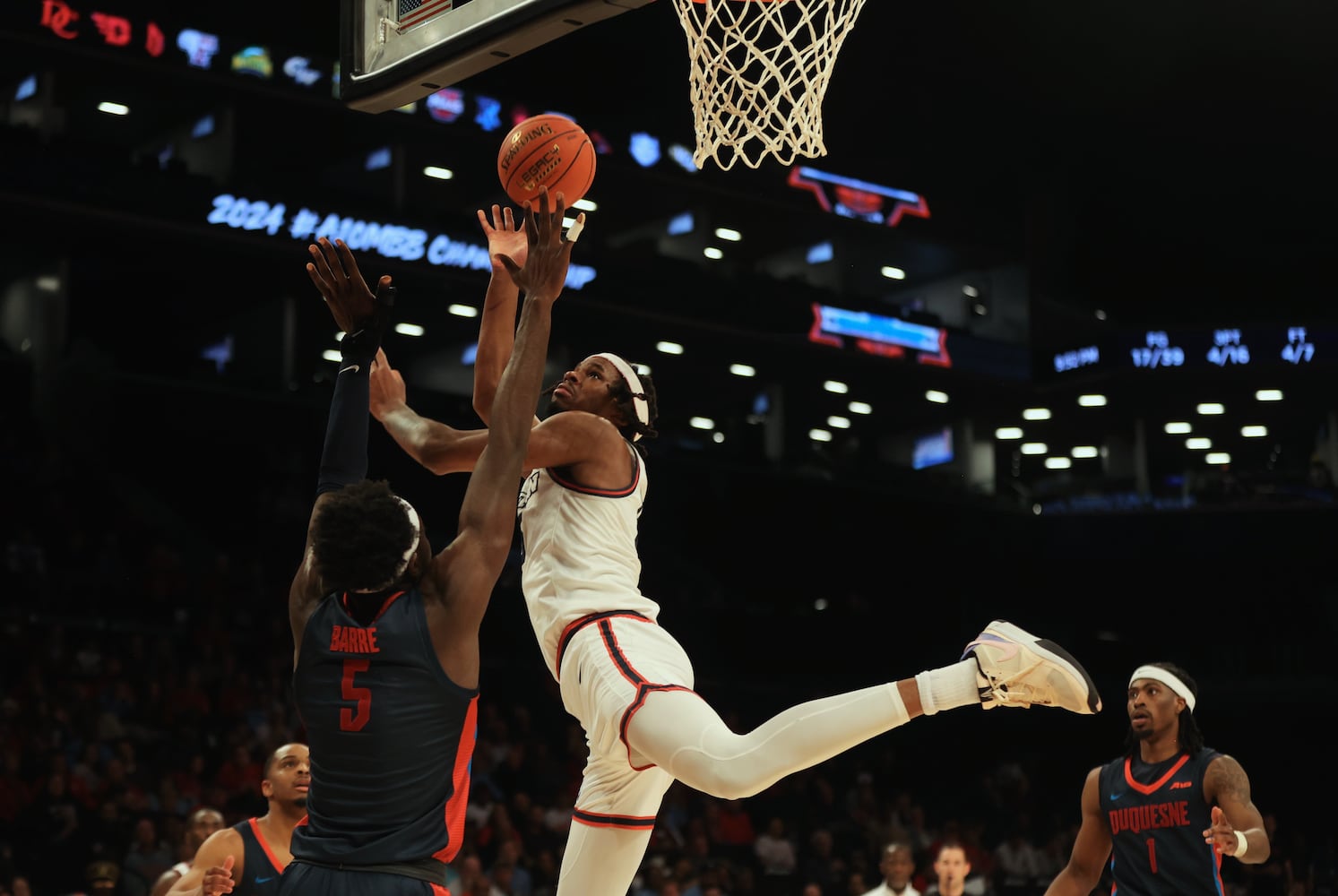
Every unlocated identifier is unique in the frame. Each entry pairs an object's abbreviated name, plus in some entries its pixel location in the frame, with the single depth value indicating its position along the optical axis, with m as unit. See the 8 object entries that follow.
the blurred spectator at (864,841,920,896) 8.93
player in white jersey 4.75
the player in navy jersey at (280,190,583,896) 3.38
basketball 5.78
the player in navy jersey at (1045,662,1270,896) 6.56
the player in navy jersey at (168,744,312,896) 4.96
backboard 5.29
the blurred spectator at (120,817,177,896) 11.14
